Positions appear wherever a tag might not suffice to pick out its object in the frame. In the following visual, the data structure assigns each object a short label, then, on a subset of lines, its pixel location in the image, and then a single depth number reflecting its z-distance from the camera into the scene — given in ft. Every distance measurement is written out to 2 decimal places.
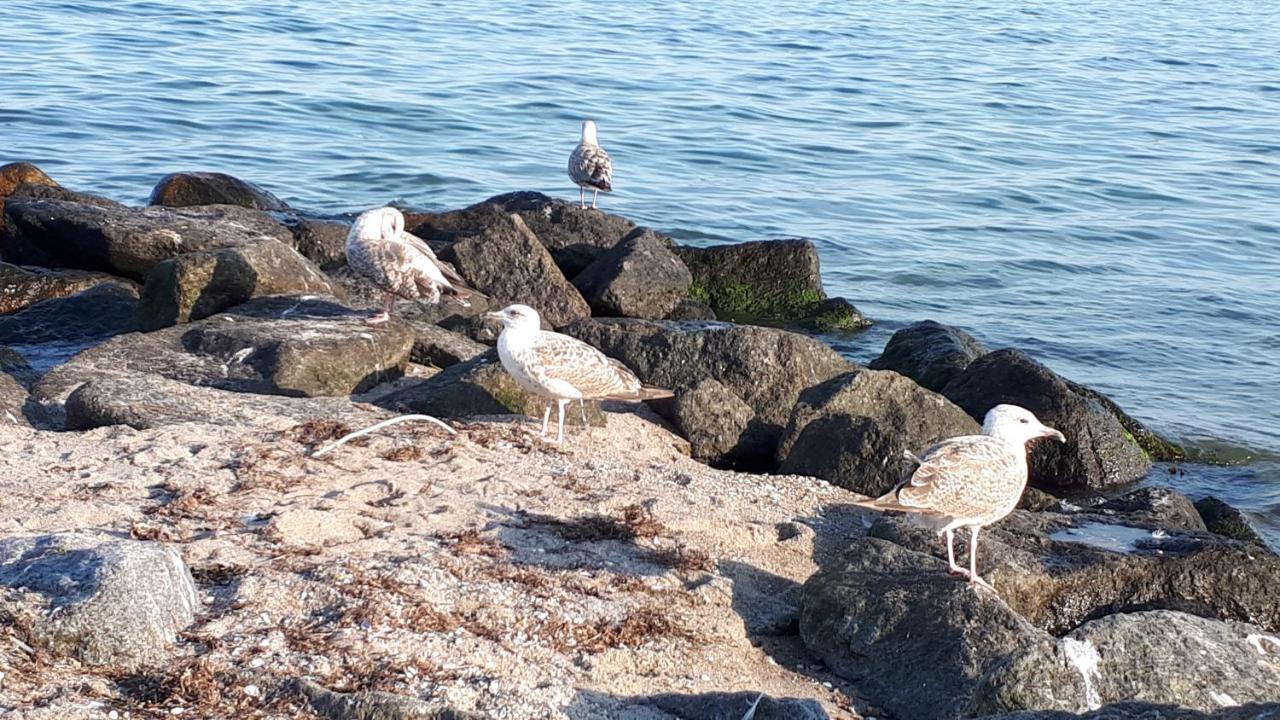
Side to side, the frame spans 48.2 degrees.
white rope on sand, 25.74
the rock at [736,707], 17.21
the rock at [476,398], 30.99
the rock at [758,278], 52.29
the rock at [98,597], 17.43
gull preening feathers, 39.37
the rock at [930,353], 41.68
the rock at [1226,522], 33.30
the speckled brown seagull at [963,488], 22.68
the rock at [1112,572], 24.49
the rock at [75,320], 40.01
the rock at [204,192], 54.95
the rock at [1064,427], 37.24
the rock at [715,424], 32.99
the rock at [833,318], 52.16
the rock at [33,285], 42.57
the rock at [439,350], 36.37
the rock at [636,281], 46.57
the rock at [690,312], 48.06
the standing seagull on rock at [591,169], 57.98
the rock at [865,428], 30.22
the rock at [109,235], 44.32
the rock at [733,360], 35.88
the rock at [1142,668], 18.31
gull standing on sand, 28.81
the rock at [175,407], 27.20
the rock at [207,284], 37.47
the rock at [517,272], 44.68
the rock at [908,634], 20.26
